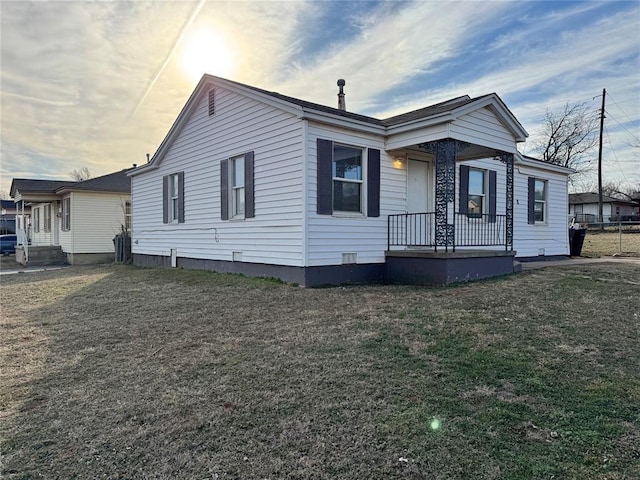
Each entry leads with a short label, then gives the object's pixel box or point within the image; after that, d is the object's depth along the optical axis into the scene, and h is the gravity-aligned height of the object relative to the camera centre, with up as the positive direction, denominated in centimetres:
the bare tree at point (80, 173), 6562 +965
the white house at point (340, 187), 826 +105
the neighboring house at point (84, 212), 1848 +101
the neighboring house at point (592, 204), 5372 +378
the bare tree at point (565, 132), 3225 +788
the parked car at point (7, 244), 2467 -56
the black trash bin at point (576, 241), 1528 -30
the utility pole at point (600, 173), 3399 +484
